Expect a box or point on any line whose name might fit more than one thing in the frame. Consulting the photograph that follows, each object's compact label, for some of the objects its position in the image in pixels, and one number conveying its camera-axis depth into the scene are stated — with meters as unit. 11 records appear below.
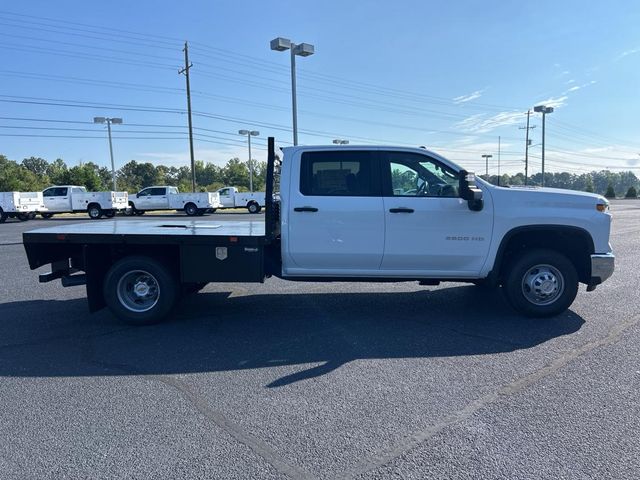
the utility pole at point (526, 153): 57.35
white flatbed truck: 5.55
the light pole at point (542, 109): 47.44
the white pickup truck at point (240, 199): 34.91
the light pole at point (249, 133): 51.44
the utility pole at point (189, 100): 38.67
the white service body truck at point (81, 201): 28.39
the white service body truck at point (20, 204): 26.38
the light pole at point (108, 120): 42.16
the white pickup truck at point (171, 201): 30.69
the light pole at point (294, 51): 19.94
